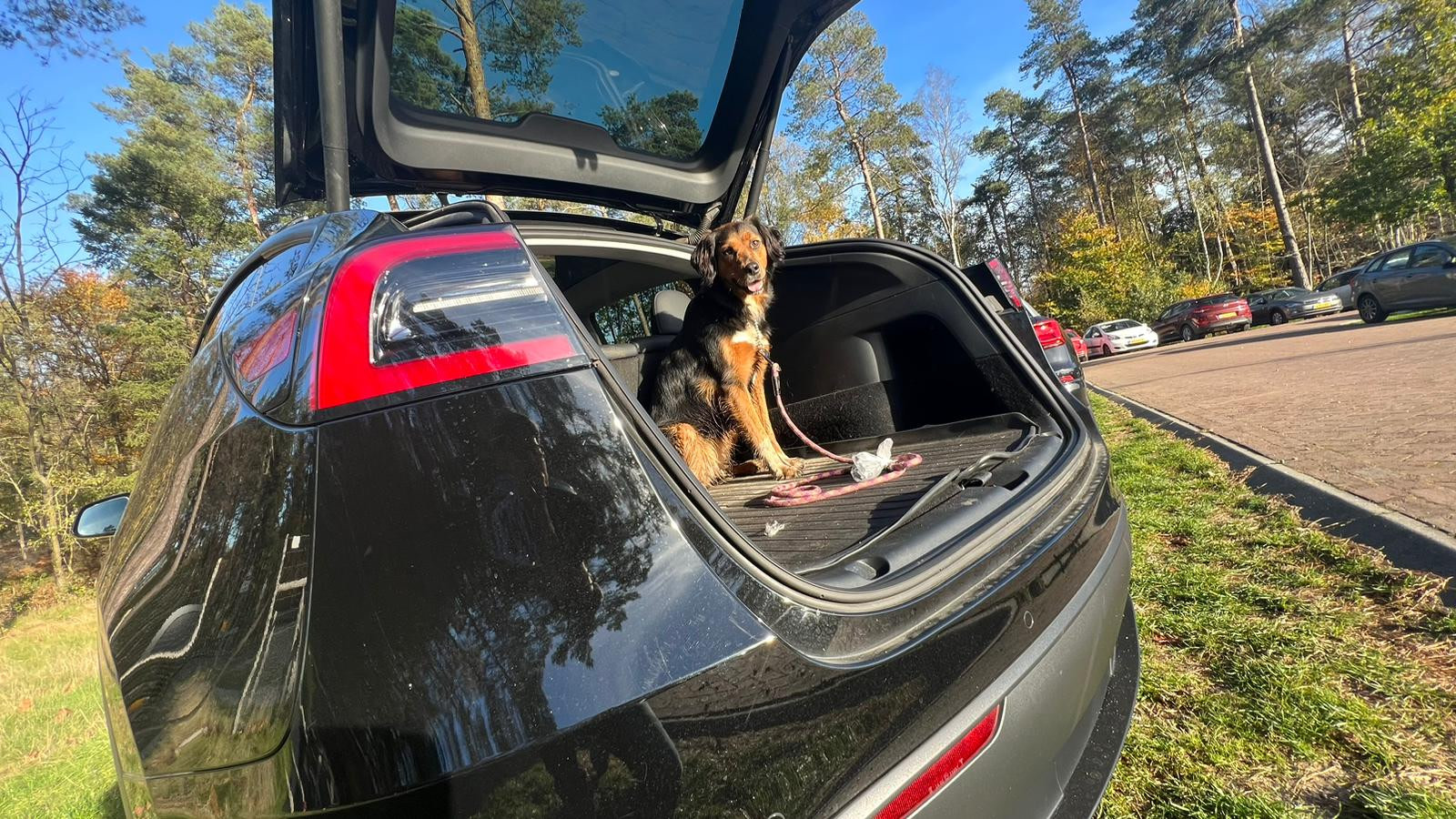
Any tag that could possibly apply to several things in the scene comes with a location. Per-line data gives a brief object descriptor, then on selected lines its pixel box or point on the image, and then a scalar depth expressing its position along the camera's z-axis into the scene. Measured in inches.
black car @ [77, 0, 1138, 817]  30.1
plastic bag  97.3
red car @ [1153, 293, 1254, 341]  958.4
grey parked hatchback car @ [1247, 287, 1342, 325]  912.3
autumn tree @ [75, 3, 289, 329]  655.8
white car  1013.8
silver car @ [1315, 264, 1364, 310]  922.1
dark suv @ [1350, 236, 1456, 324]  491.2
